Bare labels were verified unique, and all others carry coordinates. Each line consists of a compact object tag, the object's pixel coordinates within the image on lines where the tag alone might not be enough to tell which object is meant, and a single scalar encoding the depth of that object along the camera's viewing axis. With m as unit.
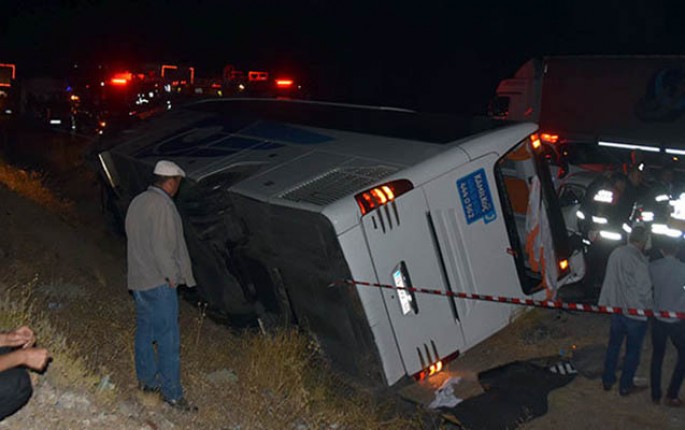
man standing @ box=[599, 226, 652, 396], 6.18
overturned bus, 5.44
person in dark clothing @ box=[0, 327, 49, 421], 3.31
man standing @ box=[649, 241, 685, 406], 6.14
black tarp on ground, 6.17
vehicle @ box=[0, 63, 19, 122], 28.38
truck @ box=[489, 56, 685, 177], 15.10
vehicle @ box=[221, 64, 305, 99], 20.72
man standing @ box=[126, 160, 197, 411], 4.88
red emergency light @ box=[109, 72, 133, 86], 21.94
